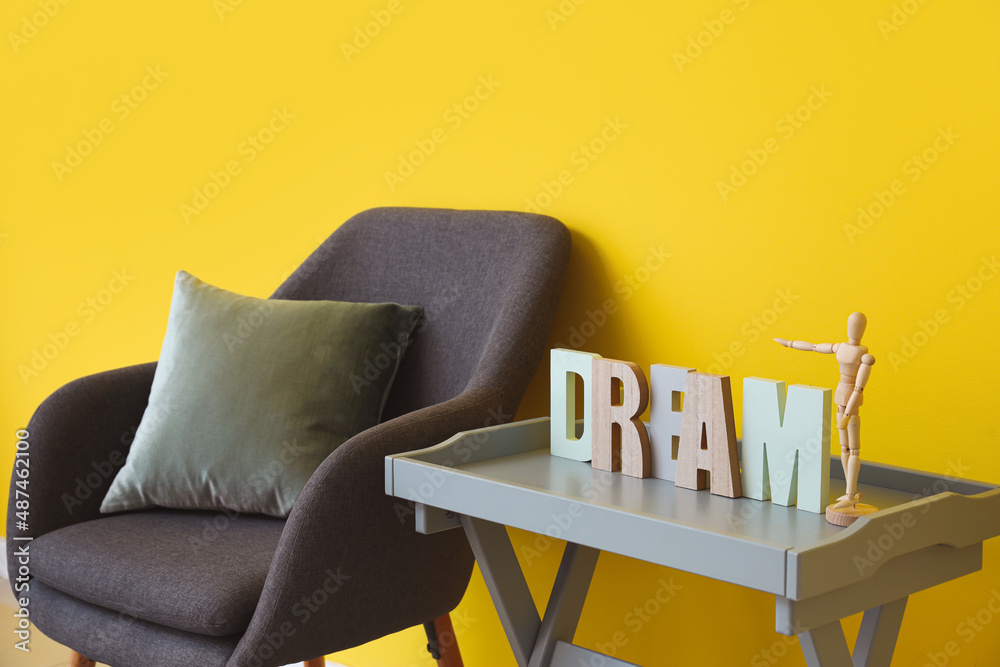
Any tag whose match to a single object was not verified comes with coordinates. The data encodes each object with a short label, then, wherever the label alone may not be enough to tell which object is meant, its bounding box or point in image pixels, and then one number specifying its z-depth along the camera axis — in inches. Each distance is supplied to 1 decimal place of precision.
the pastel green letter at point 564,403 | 58.9
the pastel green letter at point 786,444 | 46.9
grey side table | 41.0
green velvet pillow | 70.1
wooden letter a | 50.0
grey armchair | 57.0
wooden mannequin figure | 46.2
